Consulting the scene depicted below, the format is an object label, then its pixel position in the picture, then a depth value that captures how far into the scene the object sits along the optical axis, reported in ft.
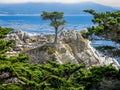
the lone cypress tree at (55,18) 266.57
